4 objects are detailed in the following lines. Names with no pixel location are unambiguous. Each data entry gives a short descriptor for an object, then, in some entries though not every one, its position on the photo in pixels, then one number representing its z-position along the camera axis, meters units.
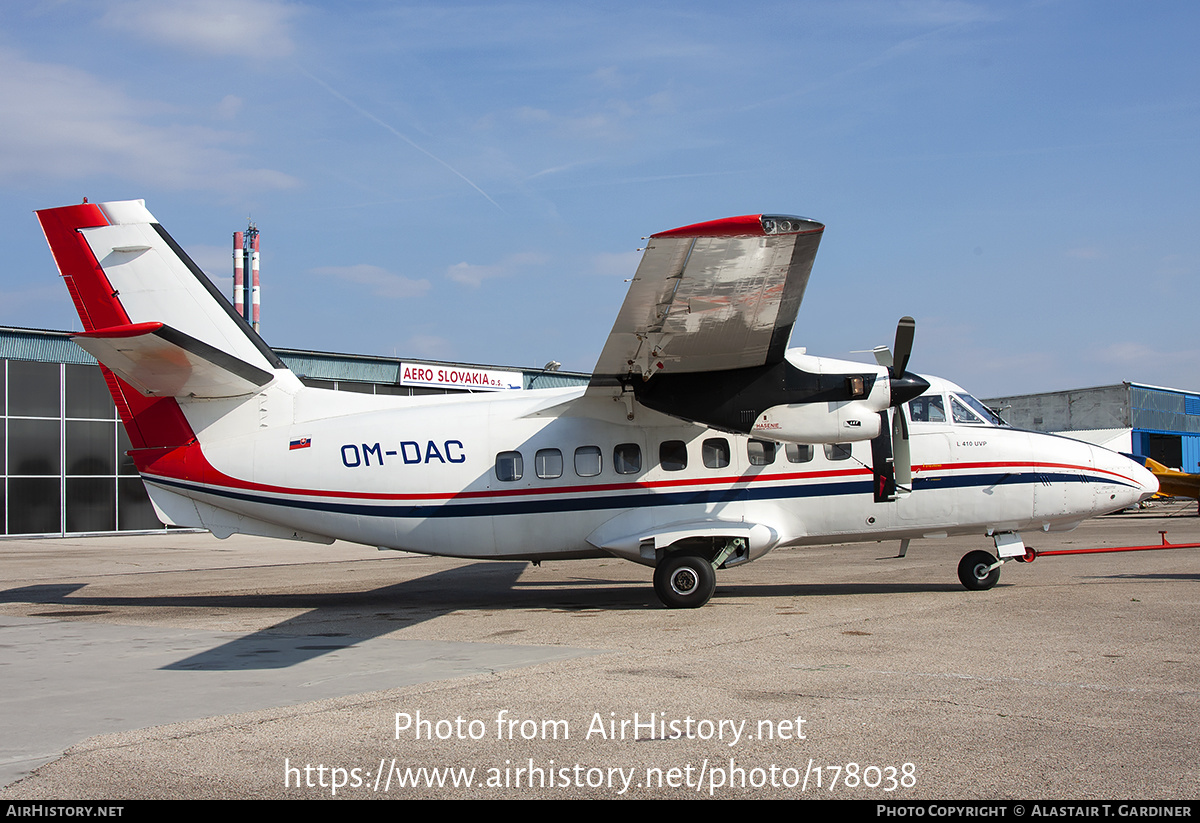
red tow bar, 18.22
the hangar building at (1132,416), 64.38
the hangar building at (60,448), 35.91
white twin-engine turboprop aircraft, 13.23
